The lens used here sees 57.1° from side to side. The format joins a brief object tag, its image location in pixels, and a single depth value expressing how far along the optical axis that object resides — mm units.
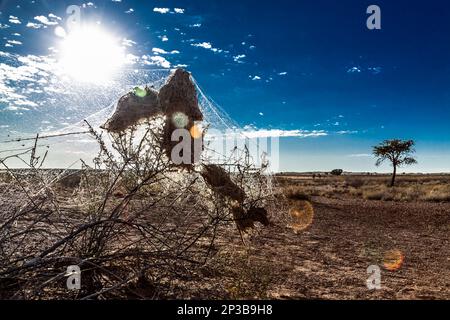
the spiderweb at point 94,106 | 5570
